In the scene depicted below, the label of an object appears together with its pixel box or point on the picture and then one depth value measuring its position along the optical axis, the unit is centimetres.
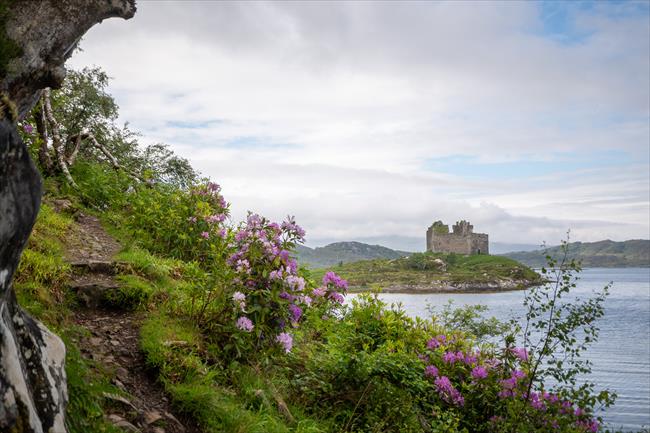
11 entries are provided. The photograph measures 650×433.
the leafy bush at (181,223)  975
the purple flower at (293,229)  621
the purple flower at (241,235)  631
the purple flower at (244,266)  584
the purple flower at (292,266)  594
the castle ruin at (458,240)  15950
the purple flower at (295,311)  577
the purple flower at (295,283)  570
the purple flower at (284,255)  594
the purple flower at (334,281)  676
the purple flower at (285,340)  572
